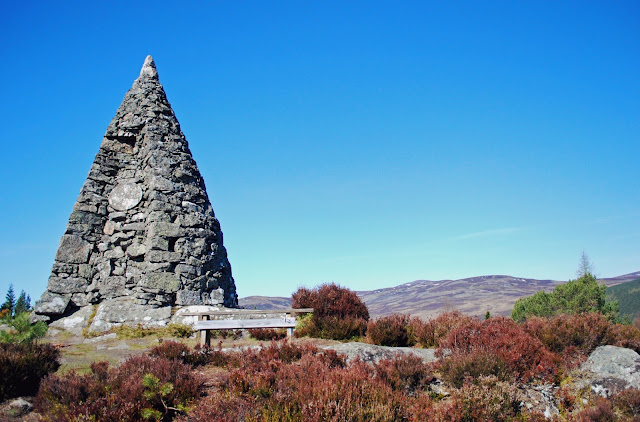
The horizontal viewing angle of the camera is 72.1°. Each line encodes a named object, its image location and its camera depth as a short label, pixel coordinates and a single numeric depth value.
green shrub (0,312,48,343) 9.84
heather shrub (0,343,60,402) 7.53
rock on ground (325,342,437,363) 9.81
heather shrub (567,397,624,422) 7.52
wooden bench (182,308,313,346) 11.52
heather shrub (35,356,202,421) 6.43
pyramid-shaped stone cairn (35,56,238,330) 16.28
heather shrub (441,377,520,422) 7.07
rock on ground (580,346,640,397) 8.72
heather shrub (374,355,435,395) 8.09
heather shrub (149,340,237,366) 9.64
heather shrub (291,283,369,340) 13.09
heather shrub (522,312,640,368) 10.52
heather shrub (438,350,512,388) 8.41
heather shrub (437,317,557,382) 8.95
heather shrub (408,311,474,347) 12.69
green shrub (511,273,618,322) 32.75
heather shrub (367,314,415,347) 12.38
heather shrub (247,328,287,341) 13.38
